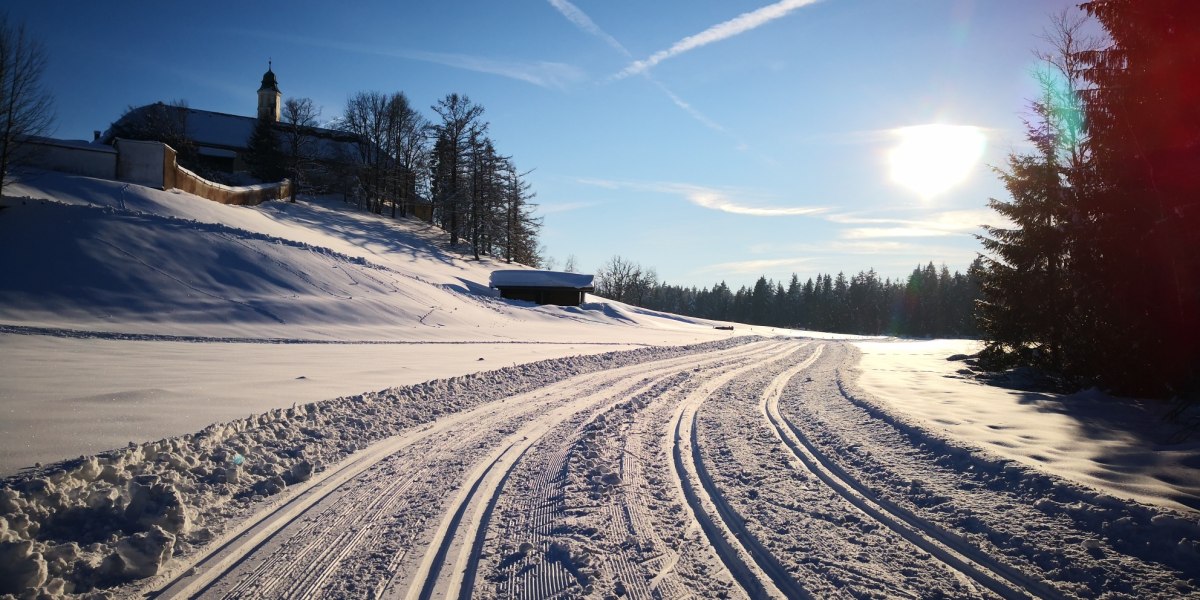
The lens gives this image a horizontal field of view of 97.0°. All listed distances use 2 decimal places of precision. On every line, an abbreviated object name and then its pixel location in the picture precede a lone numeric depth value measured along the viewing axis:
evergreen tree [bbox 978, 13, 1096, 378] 11.07
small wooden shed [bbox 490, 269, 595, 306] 34.91
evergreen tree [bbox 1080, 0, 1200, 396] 8.51
